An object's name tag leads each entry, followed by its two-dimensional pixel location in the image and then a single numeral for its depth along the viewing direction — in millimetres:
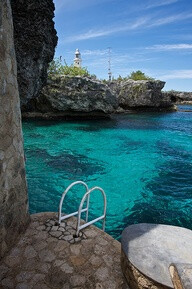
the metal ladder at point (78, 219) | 4441
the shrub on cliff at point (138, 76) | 43416
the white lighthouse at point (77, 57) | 67750
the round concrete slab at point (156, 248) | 3201
